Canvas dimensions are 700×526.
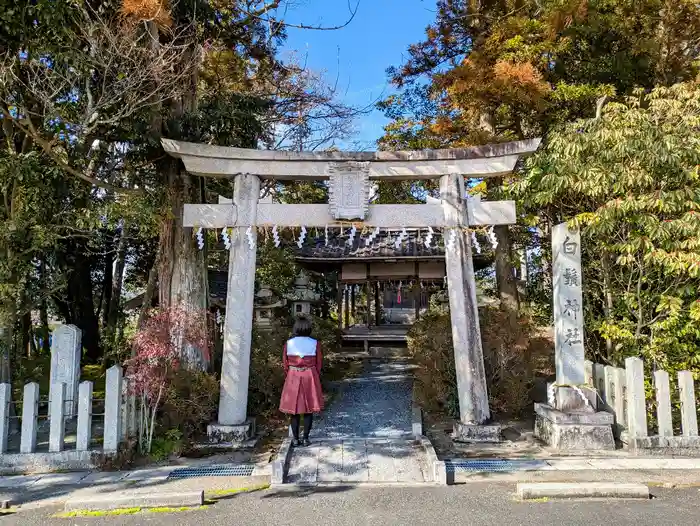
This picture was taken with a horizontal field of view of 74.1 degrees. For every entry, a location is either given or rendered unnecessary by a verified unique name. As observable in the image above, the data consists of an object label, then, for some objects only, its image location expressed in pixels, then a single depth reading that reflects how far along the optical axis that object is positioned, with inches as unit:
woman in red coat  236.1
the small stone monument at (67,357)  281.6
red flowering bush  238.2
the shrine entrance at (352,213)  266.8
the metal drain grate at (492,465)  216.2
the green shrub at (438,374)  311.1
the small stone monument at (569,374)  245.3
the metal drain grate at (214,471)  215.2
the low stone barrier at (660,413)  236.1
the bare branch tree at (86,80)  258.1
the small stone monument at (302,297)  531.8
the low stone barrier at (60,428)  222.2
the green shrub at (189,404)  259.3
